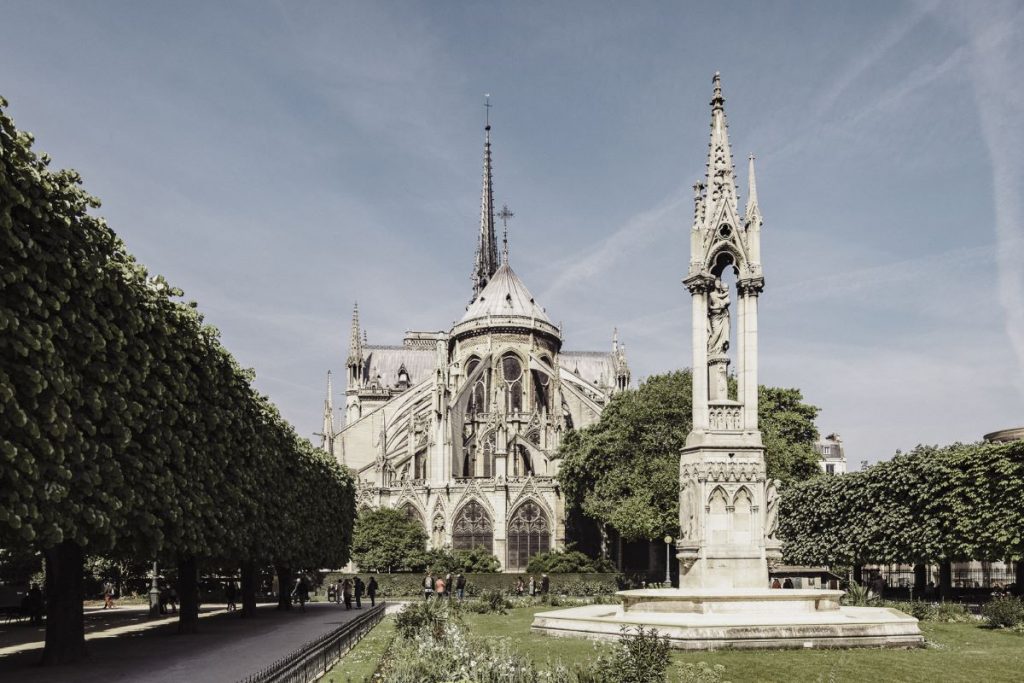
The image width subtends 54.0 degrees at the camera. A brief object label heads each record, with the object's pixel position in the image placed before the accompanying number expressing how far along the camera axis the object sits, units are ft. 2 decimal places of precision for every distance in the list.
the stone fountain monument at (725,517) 59.36
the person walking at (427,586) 143.89
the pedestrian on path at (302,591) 148.28
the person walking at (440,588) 144.23
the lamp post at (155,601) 140.46
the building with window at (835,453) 443.32
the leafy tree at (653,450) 177.06
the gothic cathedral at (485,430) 262.67
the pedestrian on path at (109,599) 157.99
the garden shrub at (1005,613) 83.10
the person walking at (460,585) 153.33
